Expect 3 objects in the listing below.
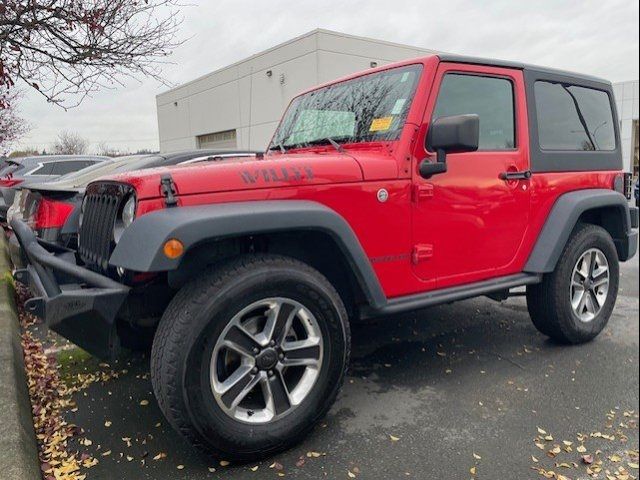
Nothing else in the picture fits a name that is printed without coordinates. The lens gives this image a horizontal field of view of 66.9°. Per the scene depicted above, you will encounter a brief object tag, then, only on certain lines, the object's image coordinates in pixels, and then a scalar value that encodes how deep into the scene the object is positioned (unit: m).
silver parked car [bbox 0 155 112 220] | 8.82
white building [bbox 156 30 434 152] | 11.53
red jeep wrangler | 2.26
